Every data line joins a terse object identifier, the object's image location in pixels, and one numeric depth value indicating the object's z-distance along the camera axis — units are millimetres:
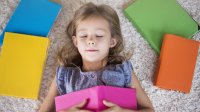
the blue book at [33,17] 1143
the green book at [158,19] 1180
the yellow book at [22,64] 1096
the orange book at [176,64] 1139
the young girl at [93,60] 954
